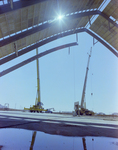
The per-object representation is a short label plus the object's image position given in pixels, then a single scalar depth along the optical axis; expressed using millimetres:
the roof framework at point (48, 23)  13252
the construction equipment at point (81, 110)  28680
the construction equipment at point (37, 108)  39438
